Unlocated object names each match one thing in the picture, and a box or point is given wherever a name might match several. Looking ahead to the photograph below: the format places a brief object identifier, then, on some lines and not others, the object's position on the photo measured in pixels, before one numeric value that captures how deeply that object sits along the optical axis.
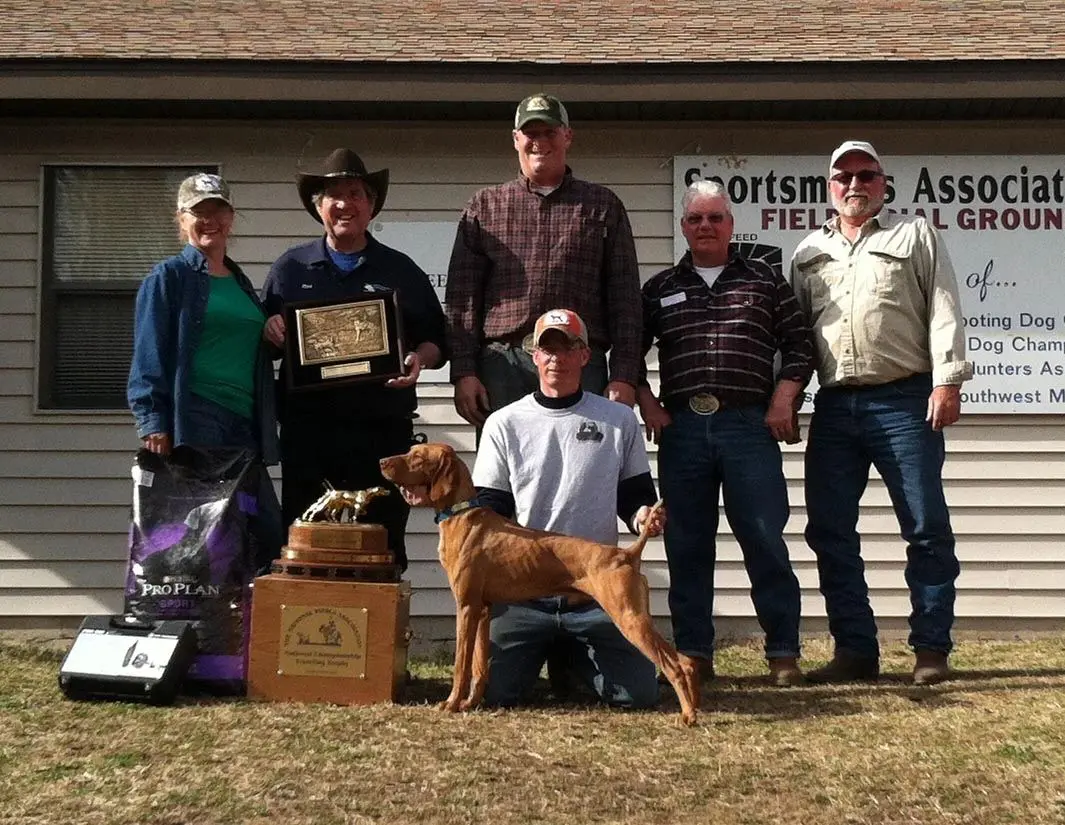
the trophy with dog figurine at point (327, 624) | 4.24
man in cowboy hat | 4.73
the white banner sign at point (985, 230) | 6.57
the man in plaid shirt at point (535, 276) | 4.60
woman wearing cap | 4.49
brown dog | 4.02
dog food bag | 4.44
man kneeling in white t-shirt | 4.32
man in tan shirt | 4.73
